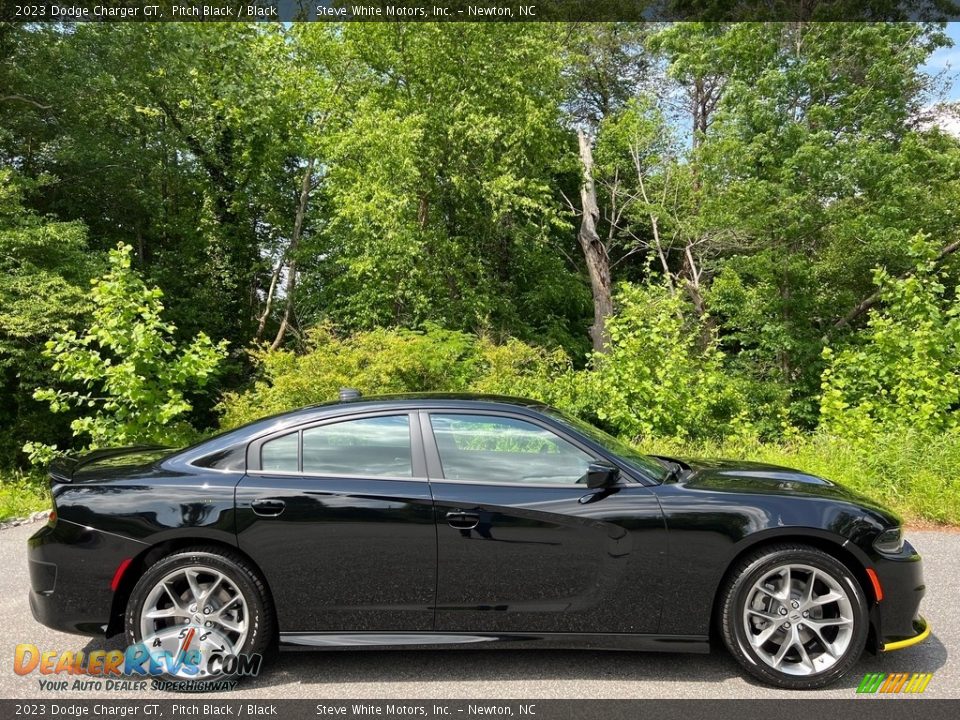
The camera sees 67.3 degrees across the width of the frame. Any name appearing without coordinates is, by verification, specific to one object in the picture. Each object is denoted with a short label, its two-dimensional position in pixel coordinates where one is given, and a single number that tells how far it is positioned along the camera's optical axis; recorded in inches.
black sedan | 141.4
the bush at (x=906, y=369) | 386.0
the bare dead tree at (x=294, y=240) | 761.0
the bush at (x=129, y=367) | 329.1
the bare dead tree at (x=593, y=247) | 874.1
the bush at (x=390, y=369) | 419.2
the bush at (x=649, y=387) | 436.1
